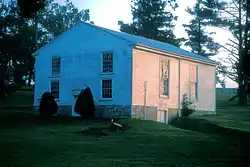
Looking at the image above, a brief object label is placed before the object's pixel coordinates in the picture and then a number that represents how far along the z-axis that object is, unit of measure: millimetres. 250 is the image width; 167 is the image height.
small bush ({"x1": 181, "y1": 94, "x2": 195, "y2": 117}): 37188
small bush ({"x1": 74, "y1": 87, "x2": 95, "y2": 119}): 32406
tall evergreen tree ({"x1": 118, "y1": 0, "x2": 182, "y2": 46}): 72812
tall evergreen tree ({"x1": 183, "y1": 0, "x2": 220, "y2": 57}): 68875
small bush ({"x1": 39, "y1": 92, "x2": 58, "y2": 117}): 33156
